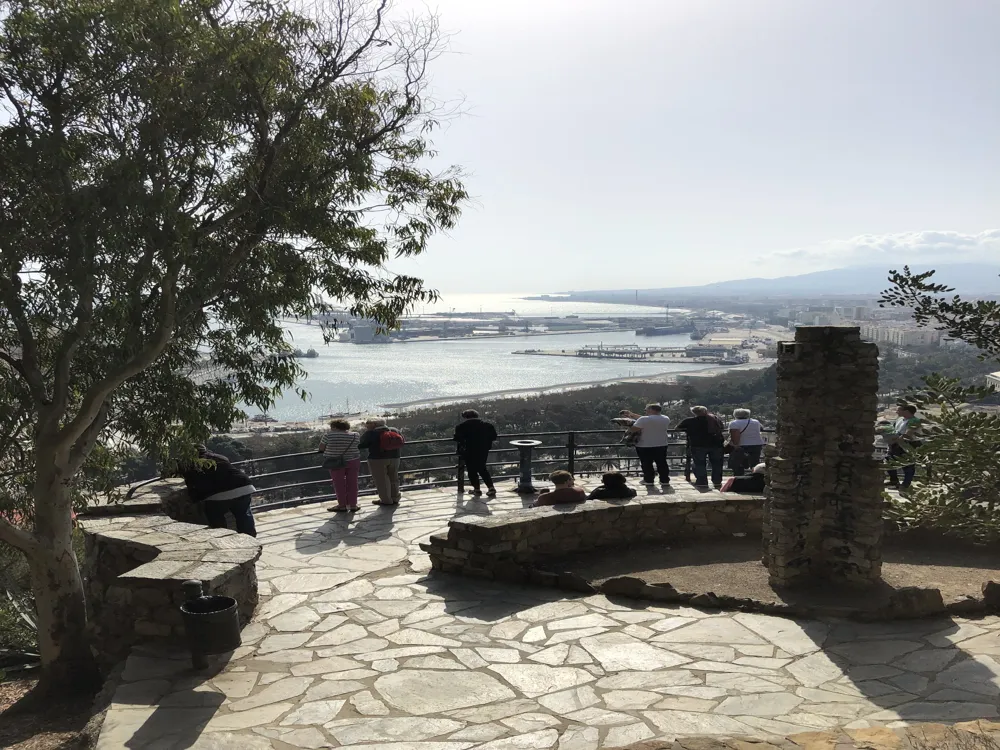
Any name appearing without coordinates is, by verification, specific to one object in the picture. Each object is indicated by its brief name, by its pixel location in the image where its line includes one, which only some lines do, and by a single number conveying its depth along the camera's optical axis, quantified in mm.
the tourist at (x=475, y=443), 11539
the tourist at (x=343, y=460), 10516
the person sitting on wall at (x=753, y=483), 10133
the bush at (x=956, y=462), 3684
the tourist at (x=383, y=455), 10883
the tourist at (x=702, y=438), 12047
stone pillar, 7441
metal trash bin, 5500
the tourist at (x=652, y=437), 12008
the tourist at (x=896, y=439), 10444
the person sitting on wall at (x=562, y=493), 9203
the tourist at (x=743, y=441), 12039
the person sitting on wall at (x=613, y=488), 9766
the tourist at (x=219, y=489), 8727
